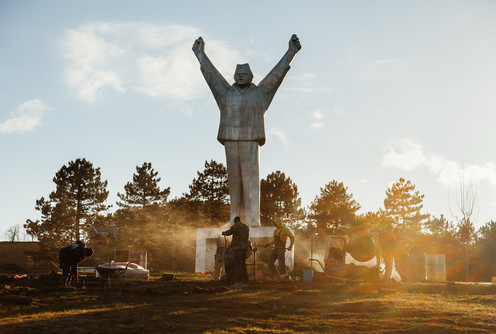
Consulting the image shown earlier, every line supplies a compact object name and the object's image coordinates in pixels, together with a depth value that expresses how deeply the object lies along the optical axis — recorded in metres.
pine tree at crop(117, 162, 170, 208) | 51.53
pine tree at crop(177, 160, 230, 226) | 50.82
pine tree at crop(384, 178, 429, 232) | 62.16
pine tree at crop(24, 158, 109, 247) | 47.44
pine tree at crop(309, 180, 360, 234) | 56.03
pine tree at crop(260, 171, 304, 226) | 54.94
